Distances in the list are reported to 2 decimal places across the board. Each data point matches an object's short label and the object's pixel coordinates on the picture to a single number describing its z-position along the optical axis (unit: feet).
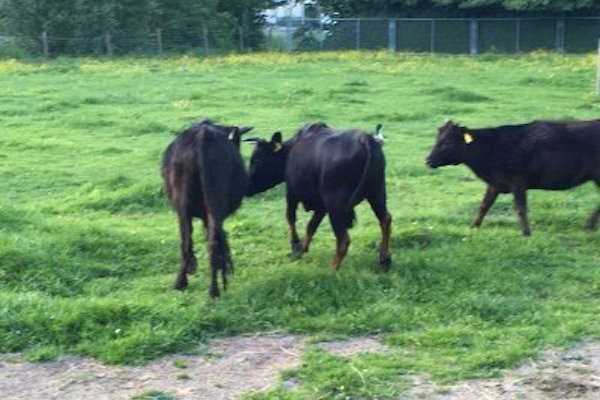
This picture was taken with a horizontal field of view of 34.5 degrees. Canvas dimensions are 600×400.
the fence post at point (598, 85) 66.36
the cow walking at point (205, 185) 22.86
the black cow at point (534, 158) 31.19
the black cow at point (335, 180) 24.71
